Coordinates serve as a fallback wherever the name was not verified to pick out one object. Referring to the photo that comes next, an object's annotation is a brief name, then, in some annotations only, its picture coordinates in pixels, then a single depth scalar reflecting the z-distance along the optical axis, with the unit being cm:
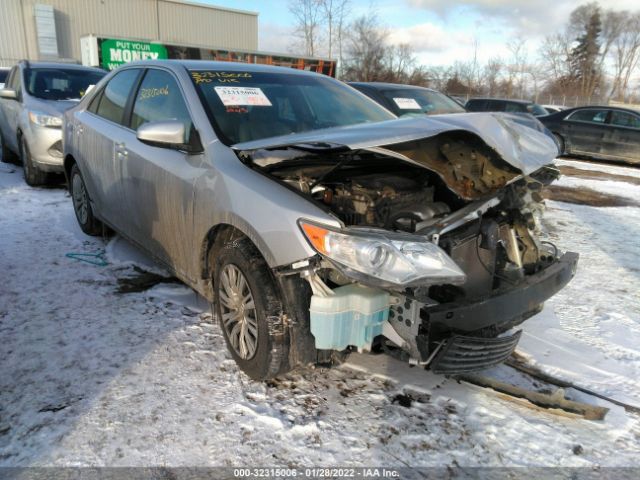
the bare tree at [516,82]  4722
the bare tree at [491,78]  4469
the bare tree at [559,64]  5375
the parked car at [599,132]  1237
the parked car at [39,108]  647
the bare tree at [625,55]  5753
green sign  1888
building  1934
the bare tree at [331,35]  3003
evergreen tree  5375
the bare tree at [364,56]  3278
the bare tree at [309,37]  2964
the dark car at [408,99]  768
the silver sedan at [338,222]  216
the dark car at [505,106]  1439
